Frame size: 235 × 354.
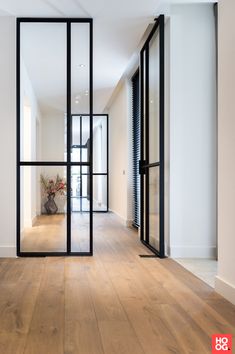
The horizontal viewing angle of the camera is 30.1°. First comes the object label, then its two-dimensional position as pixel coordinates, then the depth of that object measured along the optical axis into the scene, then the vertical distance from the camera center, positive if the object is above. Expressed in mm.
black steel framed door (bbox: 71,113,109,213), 9875 +369
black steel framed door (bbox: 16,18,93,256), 4309 +543
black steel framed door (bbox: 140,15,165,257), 4246 +415
